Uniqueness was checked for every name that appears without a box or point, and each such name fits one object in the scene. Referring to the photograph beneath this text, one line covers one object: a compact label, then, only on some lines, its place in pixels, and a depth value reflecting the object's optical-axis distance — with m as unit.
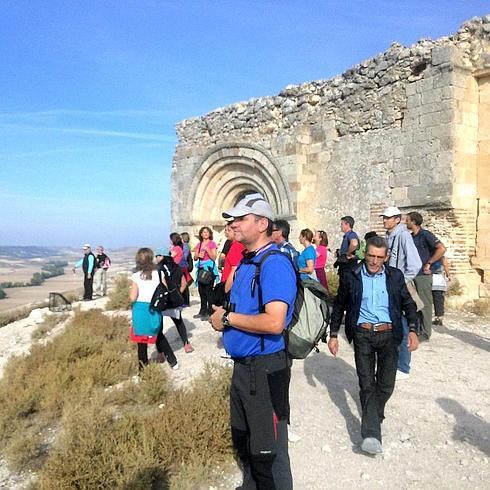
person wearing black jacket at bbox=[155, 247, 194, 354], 5.67
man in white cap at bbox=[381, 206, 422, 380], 4.91
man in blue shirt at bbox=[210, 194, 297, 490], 2.54
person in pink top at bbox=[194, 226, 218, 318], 8.01
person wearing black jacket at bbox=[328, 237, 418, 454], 3.53
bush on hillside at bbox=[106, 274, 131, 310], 10.73
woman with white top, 5.38
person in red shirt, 4.80
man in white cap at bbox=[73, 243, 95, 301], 11.73
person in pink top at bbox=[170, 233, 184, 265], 8.00
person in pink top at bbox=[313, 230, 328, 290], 7.57
